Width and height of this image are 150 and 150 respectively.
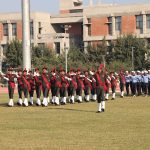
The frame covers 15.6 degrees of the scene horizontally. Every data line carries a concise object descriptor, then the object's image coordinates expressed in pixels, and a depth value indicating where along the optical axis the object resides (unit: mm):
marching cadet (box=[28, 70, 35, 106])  25531
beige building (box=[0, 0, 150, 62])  86500
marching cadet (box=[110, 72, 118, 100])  30875
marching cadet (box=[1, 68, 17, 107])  25062
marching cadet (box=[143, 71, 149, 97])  33531
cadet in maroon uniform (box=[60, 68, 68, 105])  26031
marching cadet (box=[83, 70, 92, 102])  28328
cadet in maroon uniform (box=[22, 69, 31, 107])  25172
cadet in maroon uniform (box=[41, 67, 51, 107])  24922
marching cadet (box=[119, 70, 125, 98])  33125
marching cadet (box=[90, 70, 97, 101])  29028
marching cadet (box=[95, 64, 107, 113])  21047
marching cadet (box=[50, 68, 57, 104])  25662
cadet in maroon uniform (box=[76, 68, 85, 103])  27764
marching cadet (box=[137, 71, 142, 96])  33781
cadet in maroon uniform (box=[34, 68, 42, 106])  25198
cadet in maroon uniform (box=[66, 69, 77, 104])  27005
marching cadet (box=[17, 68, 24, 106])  25281
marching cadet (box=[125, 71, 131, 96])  34125
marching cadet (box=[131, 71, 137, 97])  33656
